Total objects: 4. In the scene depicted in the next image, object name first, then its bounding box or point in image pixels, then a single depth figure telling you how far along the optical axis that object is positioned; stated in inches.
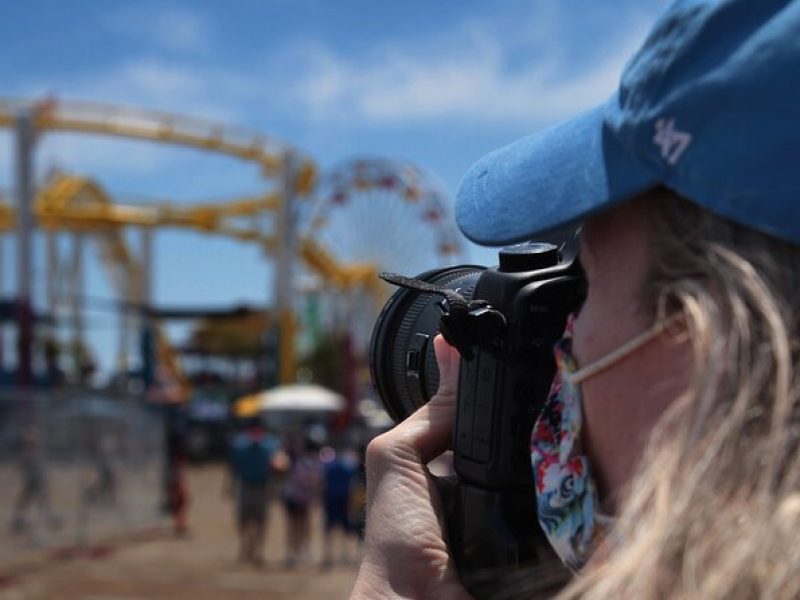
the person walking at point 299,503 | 405.4
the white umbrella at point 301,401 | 593.9
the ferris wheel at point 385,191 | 1092.5
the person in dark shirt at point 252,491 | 405.7
